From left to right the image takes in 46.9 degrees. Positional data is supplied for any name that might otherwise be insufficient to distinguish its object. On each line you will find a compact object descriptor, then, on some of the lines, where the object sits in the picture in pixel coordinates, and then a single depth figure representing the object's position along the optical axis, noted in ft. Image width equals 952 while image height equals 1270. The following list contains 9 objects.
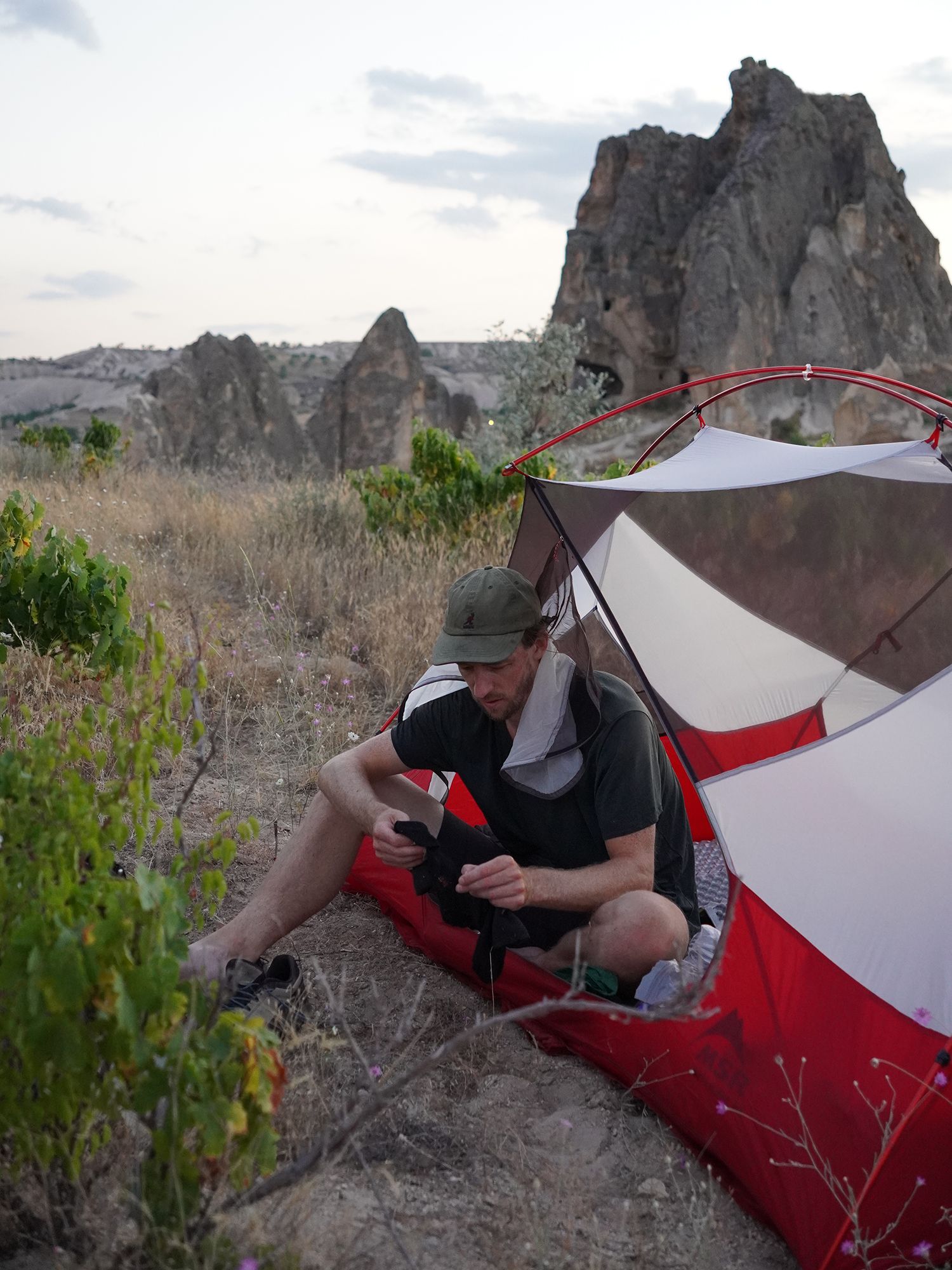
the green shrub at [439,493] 22.27
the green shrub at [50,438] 38.88
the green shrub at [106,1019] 4.42
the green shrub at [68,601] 11.25
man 8.05
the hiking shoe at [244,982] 7.91
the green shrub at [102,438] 38.55
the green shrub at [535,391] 54.34
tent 6.45
